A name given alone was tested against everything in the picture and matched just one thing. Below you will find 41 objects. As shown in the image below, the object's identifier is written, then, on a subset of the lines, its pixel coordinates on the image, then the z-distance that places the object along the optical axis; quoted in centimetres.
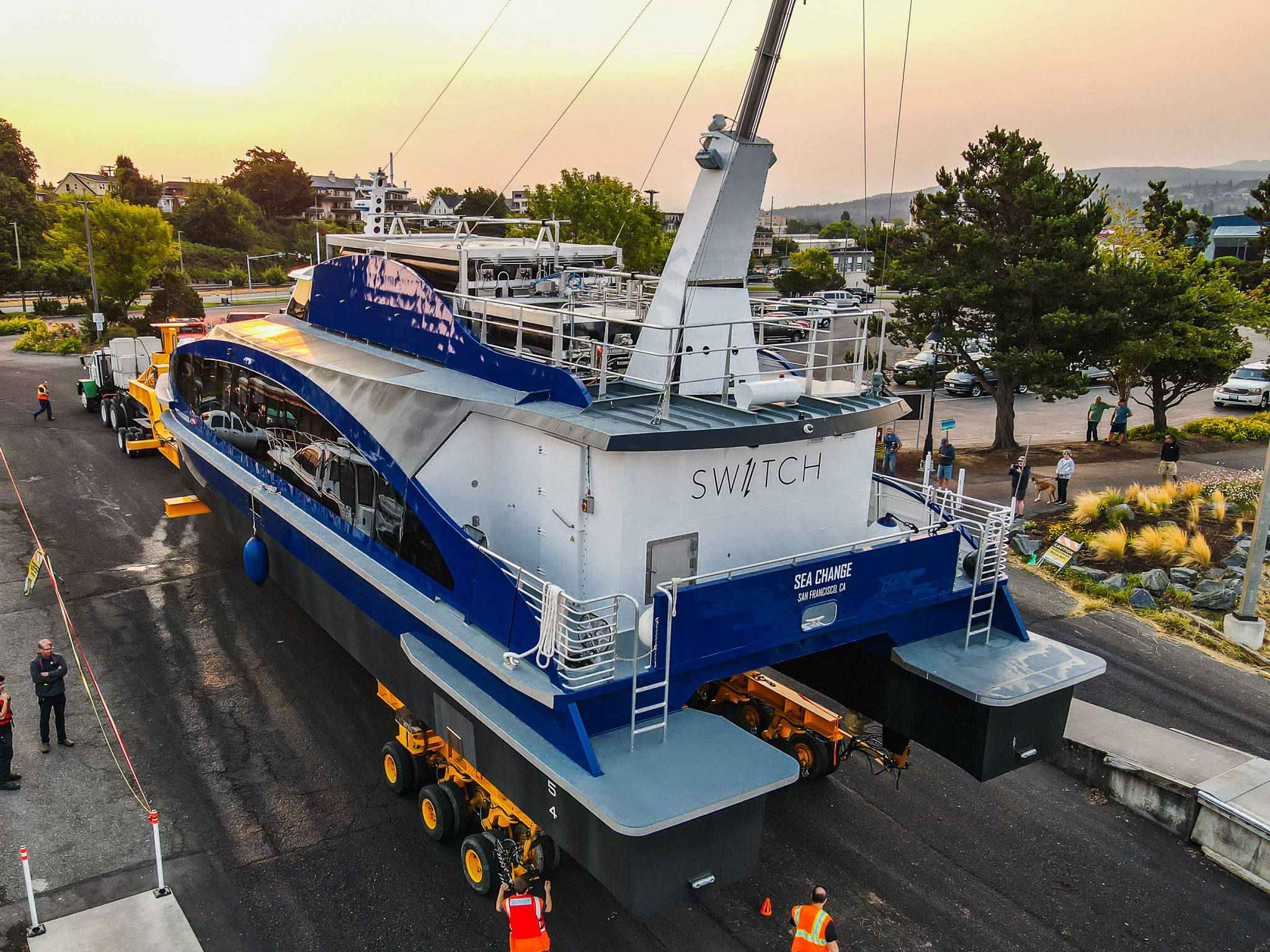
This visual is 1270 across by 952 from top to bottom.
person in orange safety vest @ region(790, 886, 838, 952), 688
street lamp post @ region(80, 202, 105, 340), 3734
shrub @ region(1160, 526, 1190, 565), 1605
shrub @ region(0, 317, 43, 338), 4544
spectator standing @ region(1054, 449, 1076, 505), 1959
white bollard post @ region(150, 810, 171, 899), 784
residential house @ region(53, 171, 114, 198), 11779
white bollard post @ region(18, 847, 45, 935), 729
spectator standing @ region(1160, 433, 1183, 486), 2133
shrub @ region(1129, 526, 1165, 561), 1631
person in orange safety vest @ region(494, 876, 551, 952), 701
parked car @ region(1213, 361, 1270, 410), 3312
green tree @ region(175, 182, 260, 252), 9425
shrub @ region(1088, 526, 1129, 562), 1633
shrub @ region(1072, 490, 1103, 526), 1819
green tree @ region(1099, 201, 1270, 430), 2264
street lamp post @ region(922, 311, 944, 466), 2185
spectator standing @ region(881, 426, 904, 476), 2119
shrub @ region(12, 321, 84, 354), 4019
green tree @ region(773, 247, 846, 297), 7494
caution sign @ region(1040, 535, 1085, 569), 1602
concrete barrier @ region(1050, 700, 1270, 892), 877
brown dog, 1992
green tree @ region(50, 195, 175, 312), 4550
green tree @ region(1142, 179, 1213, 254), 2903
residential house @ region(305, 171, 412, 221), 10819
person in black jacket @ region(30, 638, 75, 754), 1001
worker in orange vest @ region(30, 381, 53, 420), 2639
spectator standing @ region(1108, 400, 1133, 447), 2588
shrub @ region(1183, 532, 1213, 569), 1573
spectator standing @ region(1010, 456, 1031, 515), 1841
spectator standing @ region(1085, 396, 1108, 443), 2633
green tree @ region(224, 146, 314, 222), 11425
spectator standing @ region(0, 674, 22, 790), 952
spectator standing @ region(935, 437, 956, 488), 2052
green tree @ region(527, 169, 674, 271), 4606
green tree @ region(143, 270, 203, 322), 4906
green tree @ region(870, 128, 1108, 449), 2228
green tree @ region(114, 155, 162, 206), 9788
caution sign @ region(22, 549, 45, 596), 1451
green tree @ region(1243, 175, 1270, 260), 3912
